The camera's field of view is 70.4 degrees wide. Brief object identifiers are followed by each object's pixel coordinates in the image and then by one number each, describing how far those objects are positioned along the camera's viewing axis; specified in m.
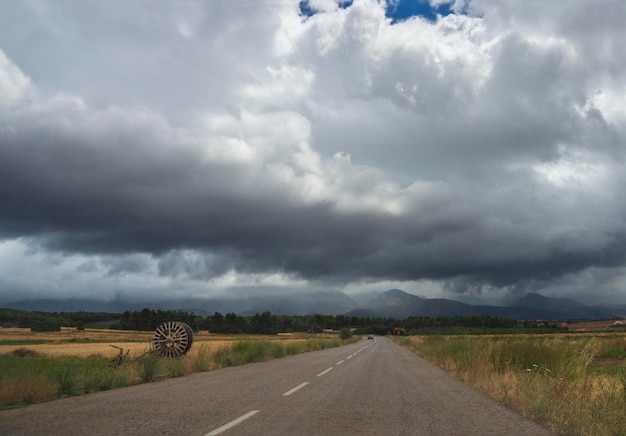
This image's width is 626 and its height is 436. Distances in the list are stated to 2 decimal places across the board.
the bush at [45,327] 118.31
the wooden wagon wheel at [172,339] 26.47
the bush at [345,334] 94.14
